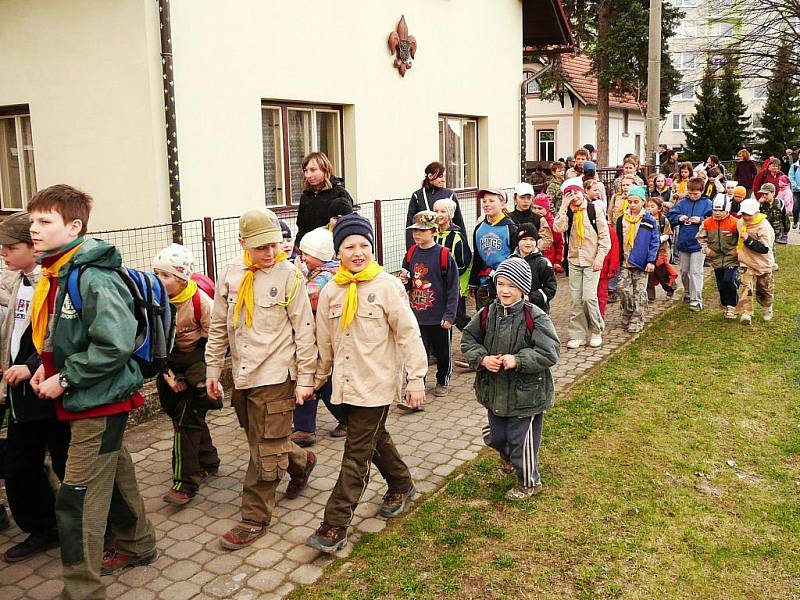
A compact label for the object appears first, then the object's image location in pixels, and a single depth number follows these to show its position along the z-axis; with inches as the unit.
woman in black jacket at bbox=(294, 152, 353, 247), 287.3
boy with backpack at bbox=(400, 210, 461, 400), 284.0
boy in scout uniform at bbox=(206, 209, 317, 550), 183.5
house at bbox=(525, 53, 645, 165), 1475.1
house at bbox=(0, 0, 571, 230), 338.0
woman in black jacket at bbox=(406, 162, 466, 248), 339.0
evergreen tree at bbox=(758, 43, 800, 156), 1564.8
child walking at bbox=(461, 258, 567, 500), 199.2
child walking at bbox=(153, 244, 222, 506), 200.2
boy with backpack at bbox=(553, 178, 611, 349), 350.6
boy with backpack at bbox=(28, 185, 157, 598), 148.7
